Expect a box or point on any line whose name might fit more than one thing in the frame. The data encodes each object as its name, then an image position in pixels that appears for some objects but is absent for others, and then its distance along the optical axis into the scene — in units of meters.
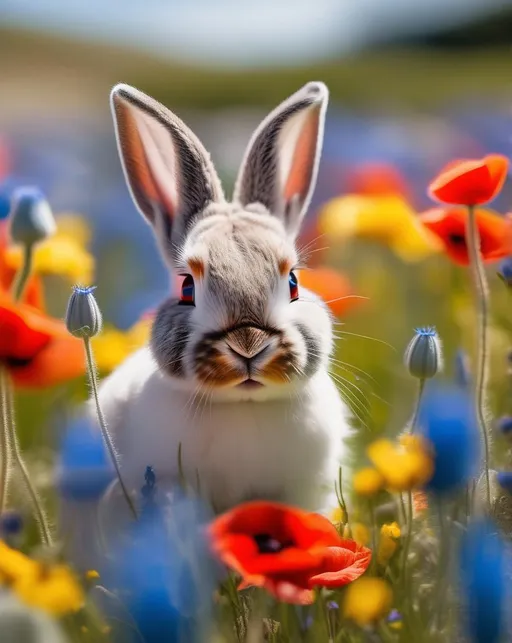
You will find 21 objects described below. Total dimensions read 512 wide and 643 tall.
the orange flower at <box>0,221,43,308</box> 1.32
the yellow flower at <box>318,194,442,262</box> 1.48
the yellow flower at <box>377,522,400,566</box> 1.22
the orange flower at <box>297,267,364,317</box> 1.37
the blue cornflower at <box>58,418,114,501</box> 1.18
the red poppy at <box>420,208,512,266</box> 1.28
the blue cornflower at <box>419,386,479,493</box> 1.12
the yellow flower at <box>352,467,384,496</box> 1.25
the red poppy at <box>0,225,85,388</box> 1.22
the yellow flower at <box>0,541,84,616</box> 1.11
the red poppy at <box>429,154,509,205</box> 1.23
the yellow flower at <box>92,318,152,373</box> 1.37
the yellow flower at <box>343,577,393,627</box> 1.14
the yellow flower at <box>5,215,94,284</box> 1.35
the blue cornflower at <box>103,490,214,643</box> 1.08
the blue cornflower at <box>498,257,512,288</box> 1.27
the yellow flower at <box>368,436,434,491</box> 1.13
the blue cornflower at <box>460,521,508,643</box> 1.08
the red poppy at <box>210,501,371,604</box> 1.12
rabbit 1.19
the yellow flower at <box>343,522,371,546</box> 1.24
